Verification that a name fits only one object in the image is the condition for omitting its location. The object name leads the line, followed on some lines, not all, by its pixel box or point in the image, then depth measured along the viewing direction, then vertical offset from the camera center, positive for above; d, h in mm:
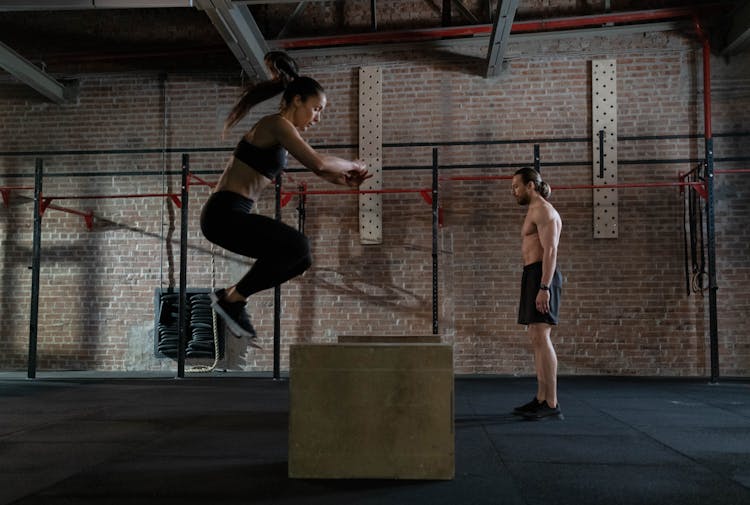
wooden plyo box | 2246 -486
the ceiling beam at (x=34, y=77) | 5984 +2148
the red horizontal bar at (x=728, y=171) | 5293 +1019
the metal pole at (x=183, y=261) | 5707 +185
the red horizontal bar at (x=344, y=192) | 5654 +868
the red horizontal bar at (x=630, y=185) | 5161 +889
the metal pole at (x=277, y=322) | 5688 -385
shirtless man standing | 3523 -18
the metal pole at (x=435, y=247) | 5504 +330
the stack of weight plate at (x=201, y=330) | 6316 -518
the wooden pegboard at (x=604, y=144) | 6047 +1427
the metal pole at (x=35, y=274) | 5840 +48
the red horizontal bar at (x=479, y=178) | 5547 +989
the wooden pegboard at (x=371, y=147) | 6309 +1439
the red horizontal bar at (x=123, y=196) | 5703 +820
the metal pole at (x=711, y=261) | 5383 +221
